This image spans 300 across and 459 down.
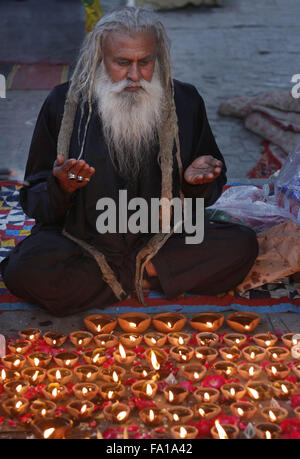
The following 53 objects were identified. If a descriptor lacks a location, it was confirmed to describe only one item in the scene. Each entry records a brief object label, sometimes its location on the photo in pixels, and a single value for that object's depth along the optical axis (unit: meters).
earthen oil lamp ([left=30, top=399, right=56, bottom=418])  2.83
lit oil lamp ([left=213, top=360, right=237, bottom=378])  3.19
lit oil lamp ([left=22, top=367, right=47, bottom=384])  3.12
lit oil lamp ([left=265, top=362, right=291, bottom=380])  3.13
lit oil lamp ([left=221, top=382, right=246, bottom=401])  2.95
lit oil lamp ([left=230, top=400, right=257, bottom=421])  2.82
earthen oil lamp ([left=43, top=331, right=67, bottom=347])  3.45
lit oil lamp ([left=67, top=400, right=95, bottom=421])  2.84
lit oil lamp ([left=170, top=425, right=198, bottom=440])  2.63
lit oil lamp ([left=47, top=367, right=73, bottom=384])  3.11
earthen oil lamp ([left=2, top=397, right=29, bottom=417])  2.85
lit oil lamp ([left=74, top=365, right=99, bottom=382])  3.13
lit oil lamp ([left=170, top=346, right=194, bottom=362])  3.31
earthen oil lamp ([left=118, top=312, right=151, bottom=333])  3.59
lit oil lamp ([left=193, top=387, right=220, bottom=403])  2.92
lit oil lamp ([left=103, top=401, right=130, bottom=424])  2.81
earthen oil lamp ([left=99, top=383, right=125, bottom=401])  2.99
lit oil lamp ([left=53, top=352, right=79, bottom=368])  3.27
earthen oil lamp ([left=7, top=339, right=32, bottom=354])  3.36
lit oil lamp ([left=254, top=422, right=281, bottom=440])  2.64
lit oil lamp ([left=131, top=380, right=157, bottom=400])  2.99
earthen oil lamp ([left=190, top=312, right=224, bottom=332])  3.58
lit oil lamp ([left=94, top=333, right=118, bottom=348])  3.43
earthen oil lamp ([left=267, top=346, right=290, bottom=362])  3.29
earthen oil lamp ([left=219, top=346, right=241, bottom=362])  3.30
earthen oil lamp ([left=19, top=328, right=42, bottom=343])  3.49
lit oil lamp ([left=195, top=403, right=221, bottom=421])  2.81
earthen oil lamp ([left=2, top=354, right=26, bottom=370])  3.24
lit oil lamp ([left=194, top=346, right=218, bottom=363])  3.28
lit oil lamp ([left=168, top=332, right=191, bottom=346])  3.43
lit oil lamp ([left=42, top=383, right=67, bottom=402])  2.97
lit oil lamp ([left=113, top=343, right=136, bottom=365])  3.28
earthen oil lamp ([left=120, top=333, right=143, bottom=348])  3.44
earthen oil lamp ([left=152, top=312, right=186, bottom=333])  3.59
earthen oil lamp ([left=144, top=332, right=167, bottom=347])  3.44
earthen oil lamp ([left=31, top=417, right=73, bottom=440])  2.67
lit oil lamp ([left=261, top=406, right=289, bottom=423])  2.77
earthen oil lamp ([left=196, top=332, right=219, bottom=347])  3.44
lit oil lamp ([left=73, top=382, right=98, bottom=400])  2.96
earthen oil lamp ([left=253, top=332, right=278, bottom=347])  3.43
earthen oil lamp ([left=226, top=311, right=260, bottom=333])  3.60
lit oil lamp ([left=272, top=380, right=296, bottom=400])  2.99
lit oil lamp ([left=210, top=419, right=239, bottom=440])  2.61
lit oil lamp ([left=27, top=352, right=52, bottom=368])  3.25
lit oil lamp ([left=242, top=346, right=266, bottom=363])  3.28
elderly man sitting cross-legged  3.83
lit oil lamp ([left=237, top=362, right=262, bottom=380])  3.14
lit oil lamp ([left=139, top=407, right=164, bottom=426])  2.79
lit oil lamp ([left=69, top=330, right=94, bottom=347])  3.45
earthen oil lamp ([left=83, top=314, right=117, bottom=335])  3.58
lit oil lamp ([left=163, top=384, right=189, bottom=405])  2.96
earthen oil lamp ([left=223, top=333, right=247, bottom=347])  3.43
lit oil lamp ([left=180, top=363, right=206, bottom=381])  3.15
